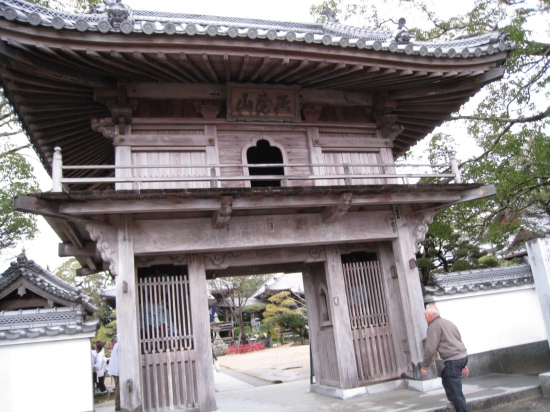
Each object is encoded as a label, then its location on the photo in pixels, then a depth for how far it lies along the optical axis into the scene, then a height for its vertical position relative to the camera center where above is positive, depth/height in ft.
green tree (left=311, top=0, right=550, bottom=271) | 38.70 +10.84
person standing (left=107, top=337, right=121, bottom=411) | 33.33 -2.46
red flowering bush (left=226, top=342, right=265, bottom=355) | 107.86 -7.51
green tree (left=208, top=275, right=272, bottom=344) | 114.83 +7.09
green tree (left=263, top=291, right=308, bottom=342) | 109.81 -1.21
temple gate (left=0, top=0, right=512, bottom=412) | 23.35 +9.21
